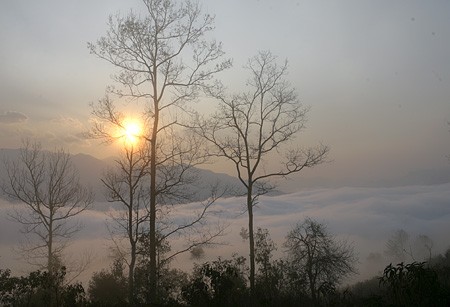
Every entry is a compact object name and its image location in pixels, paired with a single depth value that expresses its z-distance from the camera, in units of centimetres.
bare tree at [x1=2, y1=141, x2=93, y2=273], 2397
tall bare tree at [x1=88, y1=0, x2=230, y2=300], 1588
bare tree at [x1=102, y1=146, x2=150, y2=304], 2109
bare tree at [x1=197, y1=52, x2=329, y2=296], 2100
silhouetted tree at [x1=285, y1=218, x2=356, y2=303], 2770
